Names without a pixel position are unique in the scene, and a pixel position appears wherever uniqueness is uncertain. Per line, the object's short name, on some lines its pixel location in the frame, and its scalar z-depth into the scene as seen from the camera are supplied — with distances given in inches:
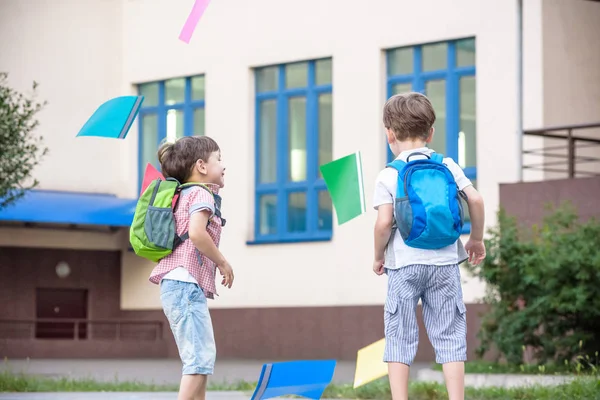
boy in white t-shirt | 385.2
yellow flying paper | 541.7
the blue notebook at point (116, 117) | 462.2
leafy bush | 793.2
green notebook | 460.4
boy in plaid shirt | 402.5
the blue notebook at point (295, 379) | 430.9
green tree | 1092.7
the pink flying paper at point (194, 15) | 477.0
